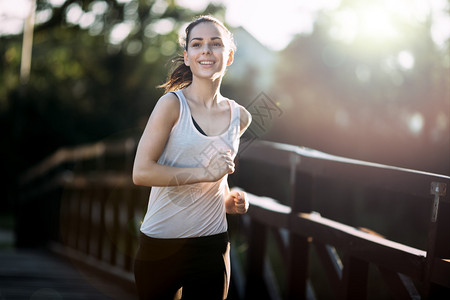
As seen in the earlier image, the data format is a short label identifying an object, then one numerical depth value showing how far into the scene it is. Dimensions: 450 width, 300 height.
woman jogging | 2.04
